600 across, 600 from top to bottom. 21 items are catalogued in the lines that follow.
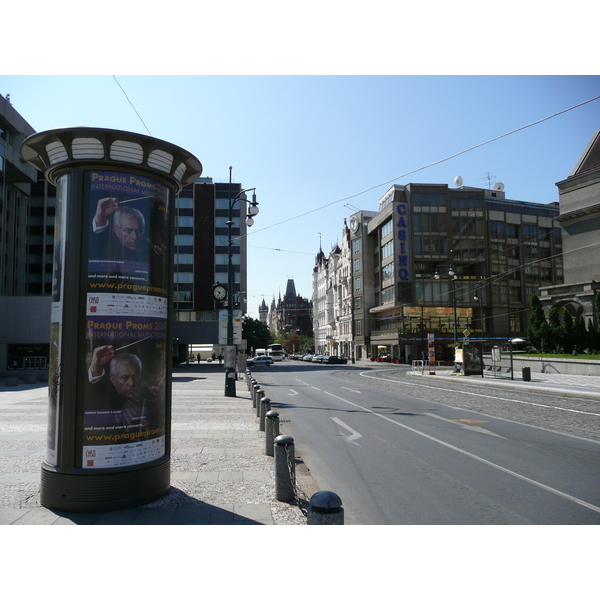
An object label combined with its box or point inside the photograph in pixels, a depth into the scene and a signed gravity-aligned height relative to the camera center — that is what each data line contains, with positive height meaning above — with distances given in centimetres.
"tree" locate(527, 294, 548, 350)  3919 +120
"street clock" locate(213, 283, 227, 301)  1952 +181
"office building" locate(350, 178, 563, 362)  6569 +1004
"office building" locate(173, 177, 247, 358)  5994 +1168
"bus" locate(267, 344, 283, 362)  10201 -324
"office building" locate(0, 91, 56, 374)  3944 +1062
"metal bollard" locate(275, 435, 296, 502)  581 -165
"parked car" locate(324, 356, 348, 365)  6375 -319
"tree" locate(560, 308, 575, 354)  3547 +4
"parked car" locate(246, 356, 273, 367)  5839 -299
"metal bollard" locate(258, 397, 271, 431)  1037 -158
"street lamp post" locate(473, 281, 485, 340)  6541 +506
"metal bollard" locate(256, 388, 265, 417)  1307 -164
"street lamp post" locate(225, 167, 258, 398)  1845 -54
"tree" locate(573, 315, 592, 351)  3475 -11
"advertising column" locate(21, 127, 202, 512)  546 +15
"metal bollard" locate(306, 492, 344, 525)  405 -149
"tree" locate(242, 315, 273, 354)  8186 +69
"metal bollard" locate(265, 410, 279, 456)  823 -161
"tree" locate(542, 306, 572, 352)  3651 -3
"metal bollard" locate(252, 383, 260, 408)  1492 -185
